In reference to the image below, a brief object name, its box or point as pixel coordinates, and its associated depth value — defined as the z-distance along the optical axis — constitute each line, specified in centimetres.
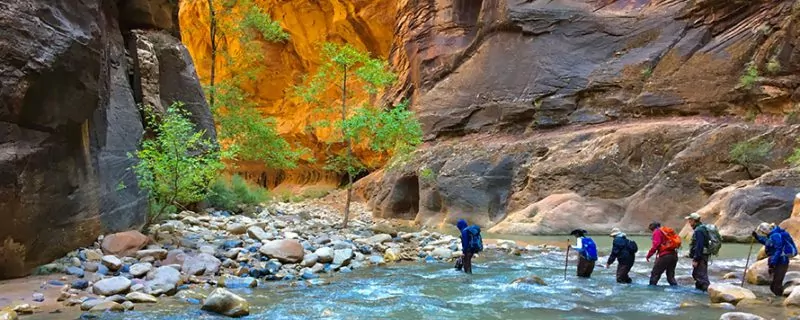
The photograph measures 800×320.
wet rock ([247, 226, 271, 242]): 1271
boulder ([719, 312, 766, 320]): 637
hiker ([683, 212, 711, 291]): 902
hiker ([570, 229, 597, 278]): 1043
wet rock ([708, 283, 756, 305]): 793
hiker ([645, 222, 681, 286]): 953
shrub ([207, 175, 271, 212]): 2069
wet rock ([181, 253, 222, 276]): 937
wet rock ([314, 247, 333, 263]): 1130
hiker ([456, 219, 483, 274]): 1088
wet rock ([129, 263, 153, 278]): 855
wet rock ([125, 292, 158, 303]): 743
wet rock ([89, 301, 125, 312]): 687
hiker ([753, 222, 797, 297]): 836
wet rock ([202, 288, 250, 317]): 696
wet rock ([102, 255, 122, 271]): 873
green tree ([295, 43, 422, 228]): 1881
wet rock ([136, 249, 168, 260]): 966
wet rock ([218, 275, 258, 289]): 888
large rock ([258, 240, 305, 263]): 1094
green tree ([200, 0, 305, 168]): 2372
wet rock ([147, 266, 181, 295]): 801
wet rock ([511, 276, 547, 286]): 973
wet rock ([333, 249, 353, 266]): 1143
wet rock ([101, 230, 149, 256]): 969
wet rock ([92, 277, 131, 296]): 756
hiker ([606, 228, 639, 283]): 998
